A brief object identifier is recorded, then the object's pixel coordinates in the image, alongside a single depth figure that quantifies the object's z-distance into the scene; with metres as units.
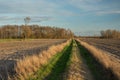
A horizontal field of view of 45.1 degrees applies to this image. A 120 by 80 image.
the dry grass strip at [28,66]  6.88
